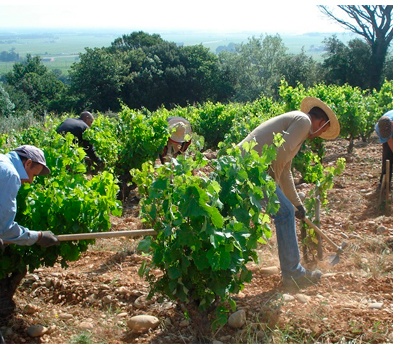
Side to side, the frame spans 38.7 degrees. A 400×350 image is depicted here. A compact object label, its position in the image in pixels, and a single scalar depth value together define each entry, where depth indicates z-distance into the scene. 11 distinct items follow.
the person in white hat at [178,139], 7.73
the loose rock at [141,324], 4.18
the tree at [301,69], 36.75
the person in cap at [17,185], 3.65
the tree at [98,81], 35.50
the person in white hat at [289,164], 4.68
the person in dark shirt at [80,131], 9.03
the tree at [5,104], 29.42
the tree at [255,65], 41.09
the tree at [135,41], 43.92
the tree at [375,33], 34.28
